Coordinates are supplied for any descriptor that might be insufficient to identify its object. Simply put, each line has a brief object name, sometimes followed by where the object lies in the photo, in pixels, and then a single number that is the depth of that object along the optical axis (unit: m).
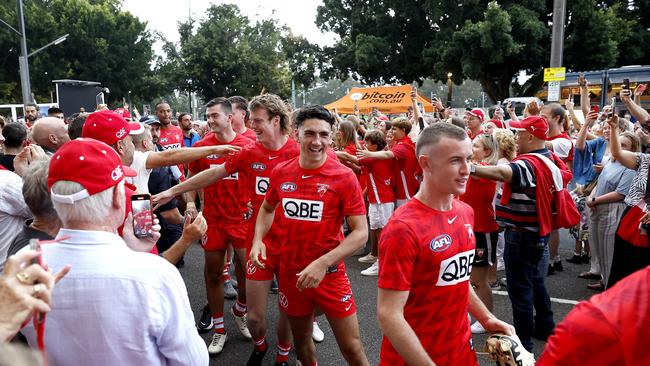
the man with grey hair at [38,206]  2.34
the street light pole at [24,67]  18.69
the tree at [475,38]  21.42
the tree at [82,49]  36.09
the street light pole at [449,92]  9.66
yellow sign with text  9.91
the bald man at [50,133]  4.66
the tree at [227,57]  33.50
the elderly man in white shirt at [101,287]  1.64
